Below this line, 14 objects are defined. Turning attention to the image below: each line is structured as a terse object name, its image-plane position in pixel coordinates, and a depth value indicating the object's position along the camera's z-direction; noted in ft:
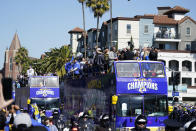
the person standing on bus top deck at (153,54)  67.62
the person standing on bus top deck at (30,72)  126.16
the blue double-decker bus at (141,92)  61.31
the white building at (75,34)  382.83
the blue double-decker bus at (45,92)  112.16
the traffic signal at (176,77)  85.49
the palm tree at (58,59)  228.63
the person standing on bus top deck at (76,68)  86.79
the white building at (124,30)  250.98
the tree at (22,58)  360.17
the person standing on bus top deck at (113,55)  69.31
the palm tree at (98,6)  190.29
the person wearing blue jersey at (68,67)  88.84
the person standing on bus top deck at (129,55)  66.90
